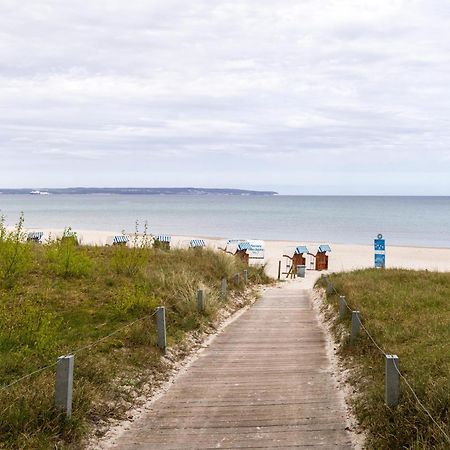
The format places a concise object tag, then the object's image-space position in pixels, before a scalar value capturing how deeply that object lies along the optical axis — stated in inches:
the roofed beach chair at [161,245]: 1117.4
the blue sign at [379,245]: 1227.5
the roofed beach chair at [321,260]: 1617.9
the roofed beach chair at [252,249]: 1643.7
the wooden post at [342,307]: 517.7
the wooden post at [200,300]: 541.8
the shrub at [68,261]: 599.2
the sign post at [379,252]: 1213.3
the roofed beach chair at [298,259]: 1553.6
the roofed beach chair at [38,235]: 1672.2
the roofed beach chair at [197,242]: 1594.7
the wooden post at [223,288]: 678.5
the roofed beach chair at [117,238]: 1604.9
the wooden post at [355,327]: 415.8
